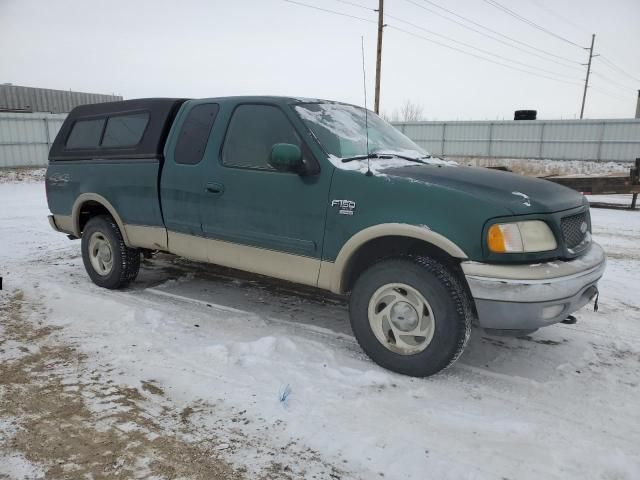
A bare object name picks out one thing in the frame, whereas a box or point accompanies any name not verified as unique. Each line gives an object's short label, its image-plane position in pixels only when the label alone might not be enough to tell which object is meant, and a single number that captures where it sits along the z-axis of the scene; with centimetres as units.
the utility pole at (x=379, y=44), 2072
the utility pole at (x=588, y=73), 4897
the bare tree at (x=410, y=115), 7125
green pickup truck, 298
